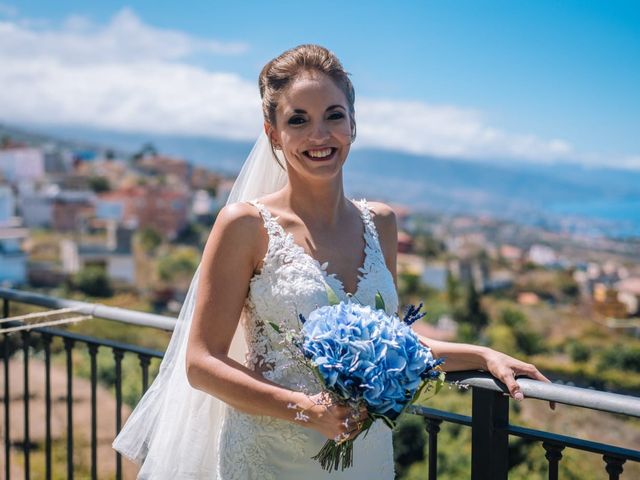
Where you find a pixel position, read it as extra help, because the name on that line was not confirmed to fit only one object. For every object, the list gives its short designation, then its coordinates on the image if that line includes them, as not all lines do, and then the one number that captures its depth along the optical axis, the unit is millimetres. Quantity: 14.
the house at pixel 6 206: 80188
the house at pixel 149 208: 92688
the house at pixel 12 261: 60844
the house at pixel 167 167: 137375
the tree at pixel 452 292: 69381
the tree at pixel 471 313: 64000
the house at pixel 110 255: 70125
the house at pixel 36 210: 90125
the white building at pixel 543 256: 109738
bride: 1580
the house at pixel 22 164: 116200
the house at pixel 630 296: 78725
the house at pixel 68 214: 89806
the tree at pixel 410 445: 22797
